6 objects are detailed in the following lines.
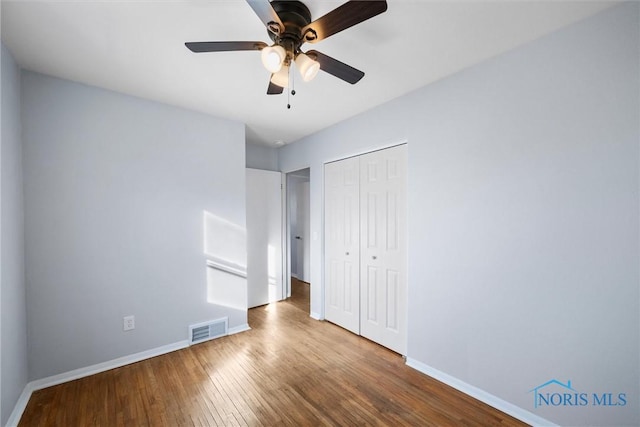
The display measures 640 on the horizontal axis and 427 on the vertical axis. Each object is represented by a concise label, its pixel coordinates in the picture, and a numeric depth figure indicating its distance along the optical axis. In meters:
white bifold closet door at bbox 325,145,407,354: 2.55
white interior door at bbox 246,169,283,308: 3.85
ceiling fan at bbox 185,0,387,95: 1.11
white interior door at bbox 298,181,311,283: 5.16
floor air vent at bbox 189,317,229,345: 2.72
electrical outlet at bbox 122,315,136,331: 2.37
